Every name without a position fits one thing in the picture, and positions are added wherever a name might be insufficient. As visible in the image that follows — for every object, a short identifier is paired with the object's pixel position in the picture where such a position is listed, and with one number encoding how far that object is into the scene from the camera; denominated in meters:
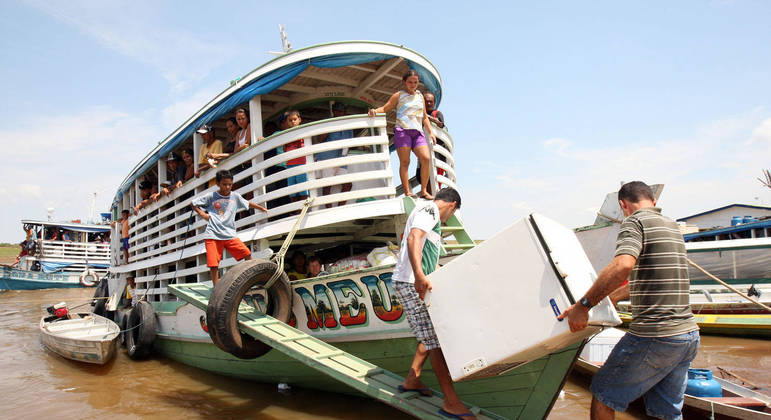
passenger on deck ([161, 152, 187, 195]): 8.02
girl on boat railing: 5.50
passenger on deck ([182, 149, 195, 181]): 7.87
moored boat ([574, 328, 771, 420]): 4.10
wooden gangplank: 3.50
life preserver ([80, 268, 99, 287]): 27.81
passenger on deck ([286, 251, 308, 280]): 6.43
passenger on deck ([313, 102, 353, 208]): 5.95
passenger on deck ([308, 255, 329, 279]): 5.96
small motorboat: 7.67
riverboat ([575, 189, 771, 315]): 10.95
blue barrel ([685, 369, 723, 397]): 4.59
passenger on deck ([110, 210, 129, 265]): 10.67
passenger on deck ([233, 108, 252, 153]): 6.36
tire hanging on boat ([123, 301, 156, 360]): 7.79
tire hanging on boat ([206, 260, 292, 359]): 4.54
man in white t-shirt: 3.21
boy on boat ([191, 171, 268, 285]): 5.63
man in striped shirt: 2.50
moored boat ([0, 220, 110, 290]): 28.41
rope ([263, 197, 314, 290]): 4.92
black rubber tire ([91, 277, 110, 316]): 12.53
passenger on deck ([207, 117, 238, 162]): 6.52
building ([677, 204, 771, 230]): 23.19
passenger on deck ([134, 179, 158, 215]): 9.95
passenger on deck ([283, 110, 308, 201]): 5.69
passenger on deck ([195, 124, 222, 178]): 6.86
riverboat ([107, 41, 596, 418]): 4.23
